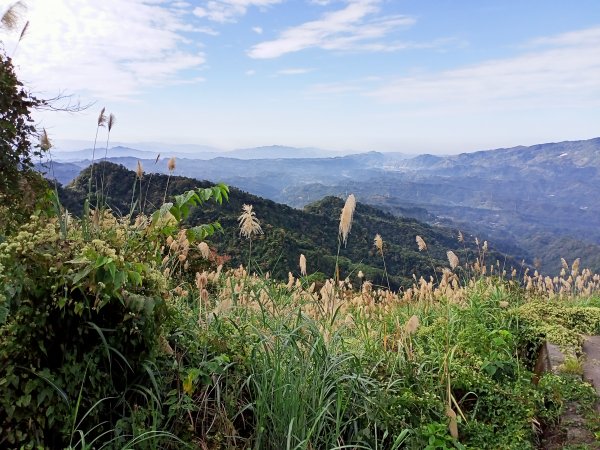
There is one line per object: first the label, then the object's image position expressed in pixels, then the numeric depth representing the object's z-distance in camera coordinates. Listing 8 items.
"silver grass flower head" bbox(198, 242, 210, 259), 3.56
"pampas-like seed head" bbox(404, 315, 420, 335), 3.00
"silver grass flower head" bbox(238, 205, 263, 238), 3.51
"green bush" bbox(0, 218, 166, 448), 2.08
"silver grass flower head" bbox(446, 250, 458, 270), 4.74
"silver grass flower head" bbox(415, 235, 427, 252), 4.91
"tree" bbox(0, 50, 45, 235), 3.47
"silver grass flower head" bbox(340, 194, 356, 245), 3.04
